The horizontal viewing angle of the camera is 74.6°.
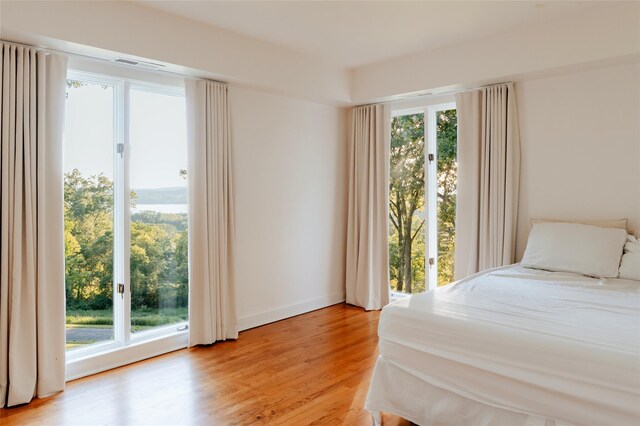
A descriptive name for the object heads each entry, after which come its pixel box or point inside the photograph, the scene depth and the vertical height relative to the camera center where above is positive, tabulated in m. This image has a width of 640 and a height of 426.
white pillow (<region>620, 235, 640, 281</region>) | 2.77 -0.33
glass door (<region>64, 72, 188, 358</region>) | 3.01 +0.01
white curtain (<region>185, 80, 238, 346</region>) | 3.46 +0.04
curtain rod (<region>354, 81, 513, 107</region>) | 3.77 +1.18
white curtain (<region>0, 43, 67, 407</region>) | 2.53 -0.08
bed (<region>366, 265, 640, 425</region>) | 1.61 -0.62
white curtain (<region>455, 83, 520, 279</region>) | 3.63 +0.31
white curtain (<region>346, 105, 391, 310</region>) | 4.60 +0.12
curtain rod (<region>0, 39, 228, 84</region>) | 2.64 +1.09
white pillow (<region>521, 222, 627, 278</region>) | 2.89 -0.27
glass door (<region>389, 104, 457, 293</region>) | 4.33 +0.17
